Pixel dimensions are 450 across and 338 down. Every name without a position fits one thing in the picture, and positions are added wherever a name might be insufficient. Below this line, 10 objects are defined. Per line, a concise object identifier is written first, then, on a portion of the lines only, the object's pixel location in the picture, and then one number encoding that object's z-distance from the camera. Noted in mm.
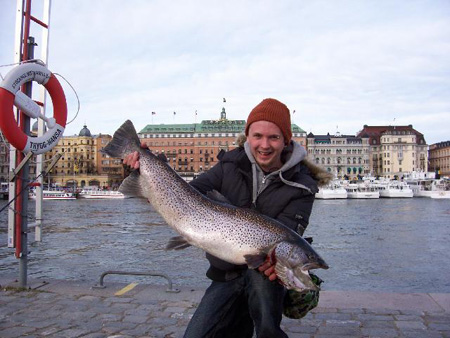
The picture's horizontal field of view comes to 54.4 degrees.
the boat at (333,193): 66150
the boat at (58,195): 67375
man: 3121
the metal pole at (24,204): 6238
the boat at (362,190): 68250
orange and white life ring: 5664
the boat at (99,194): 71625
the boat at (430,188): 70250
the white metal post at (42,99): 6660
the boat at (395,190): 70500
